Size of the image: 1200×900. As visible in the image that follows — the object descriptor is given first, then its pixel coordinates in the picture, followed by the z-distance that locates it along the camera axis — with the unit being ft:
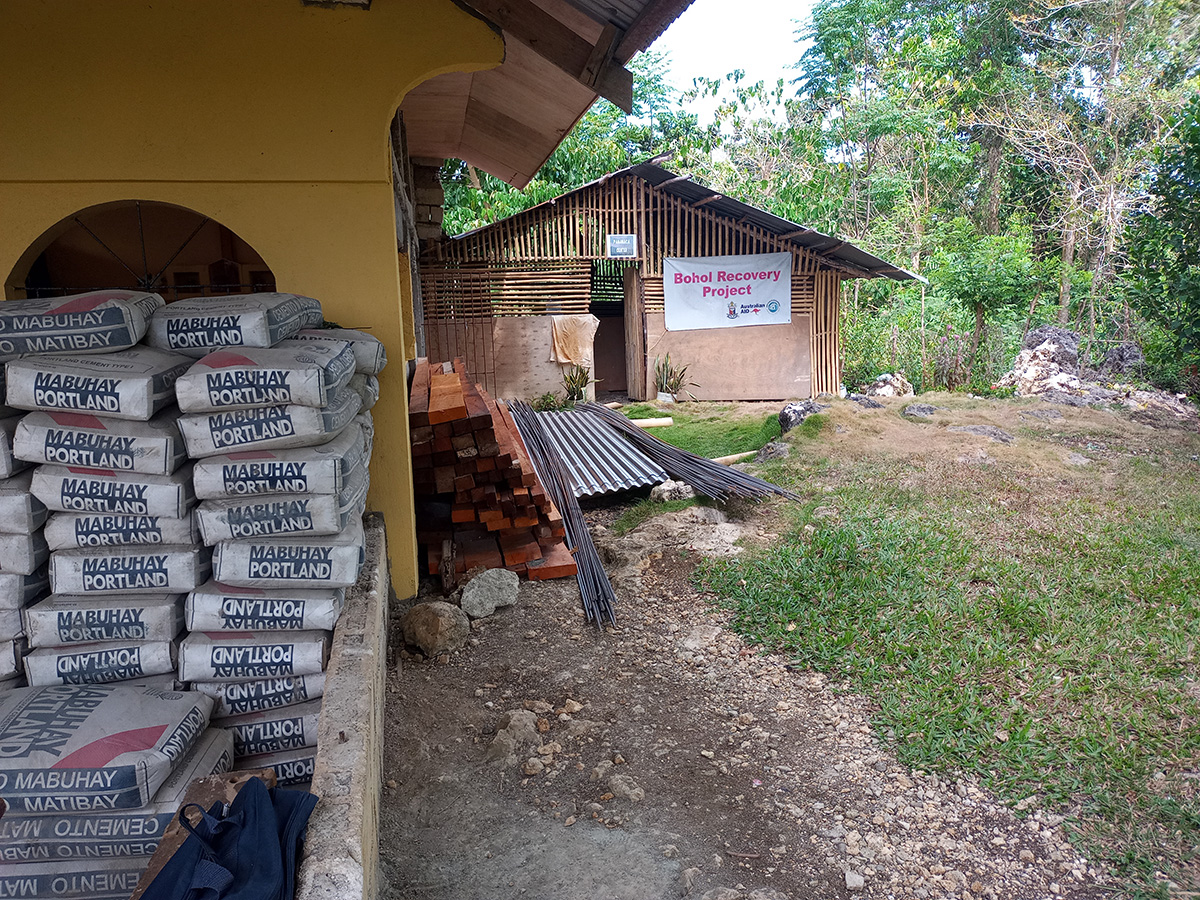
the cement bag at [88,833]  7.84
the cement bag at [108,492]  9.34
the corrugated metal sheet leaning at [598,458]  24.40
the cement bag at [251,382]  9.45
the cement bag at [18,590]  9.25
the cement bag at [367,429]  12.64
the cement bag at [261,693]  9.56
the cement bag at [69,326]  9.43
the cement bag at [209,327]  10.15
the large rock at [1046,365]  44.55
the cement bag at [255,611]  9.61
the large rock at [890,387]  46.96
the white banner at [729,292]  47.14
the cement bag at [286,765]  9.62
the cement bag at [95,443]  9.24
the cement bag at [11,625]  9.28
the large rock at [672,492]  23.73
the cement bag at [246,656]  9.50
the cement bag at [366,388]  12.60
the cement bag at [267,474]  9.60
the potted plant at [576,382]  46.68
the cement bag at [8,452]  9.32
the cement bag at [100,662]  9.29
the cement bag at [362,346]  12.32
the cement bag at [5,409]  9.46
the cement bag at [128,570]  9.47
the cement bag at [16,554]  9.36
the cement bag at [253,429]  9.60
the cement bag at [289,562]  9.66
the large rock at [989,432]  30.68
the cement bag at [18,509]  9.27
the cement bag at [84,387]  9.11
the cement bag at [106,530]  9.46
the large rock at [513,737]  11.73
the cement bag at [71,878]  7.97
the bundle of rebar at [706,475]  23.47
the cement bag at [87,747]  7.68
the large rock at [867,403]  37.17
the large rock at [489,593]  16.19
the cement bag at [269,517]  9.63
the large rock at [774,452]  29.01
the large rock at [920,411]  36.14
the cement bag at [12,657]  9.30
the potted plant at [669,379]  47.52
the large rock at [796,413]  33.78
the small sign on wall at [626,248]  46.34
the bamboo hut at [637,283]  45.01
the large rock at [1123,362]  45.96
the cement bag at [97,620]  9.31
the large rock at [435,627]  14.71
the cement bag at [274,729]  9.56
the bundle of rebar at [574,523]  16.82
